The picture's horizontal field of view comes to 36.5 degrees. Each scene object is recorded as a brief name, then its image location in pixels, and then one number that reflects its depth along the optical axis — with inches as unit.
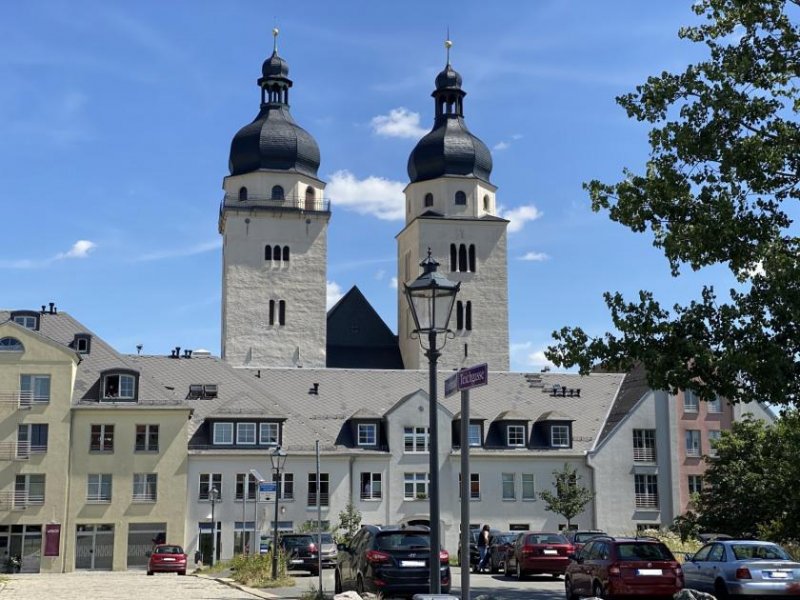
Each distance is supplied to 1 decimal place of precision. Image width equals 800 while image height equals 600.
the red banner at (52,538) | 2199.8
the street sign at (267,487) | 1354.6
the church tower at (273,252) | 3272.6
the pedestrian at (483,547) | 1551.4
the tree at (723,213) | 922.1
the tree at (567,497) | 2409.0
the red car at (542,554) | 1321.4
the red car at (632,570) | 910.4
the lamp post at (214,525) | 2240.9
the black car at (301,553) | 1610.9
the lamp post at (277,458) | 1460.4
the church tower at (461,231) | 3368.6
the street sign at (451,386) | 661.3
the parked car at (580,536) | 1483.8
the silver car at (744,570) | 900.6
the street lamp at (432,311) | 672.4
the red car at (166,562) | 1852.9
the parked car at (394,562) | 883.4
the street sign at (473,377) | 626.3
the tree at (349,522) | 2326.5
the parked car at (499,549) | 1471.5
